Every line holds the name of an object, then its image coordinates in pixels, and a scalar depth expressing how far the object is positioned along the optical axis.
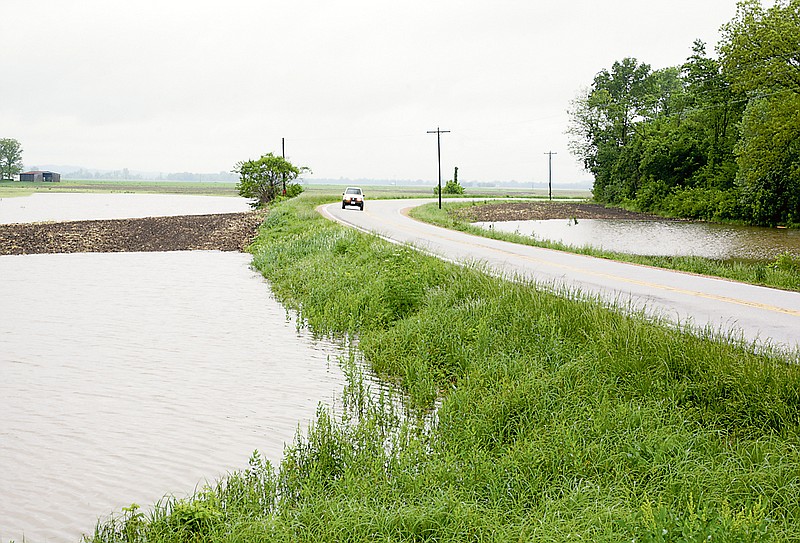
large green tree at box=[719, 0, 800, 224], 35.91
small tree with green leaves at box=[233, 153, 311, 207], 67.62
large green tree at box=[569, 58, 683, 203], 79.19
